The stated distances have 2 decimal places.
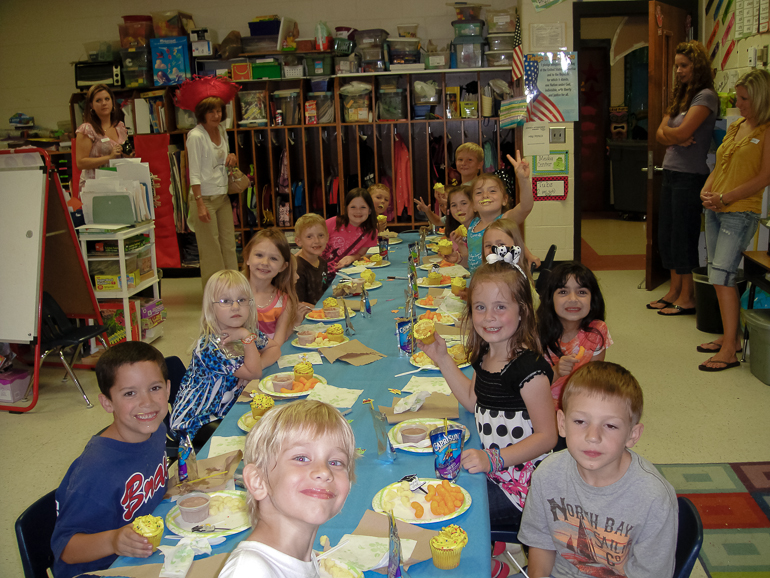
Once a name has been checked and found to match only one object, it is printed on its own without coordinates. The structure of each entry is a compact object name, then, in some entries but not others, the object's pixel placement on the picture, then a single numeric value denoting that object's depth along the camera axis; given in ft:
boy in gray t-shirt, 5.17
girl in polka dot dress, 6.51
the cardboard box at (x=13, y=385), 14.35
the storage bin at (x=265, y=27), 23.77
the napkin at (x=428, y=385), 7.75
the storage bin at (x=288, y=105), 24.18
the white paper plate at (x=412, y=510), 5.16
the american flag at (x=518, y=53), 22.44
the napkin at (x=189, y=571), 4.68
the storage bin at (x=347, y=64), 23.54
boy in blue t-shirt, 5.36
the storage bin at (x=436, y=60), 23.28
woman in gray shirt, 16.90
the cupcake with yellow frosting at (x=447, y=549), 4.61
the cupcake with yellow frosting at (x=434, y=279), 12.97
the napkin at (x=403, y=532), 4.76
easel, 13.80
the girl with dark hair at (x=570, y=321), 8.70
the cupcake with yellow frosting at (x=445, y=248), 15.28
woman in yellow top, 13.69
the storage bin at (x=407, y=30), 23.70
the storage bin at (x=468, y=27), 22.89
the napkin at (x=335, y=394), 7.47
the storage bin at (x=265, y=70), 23.70
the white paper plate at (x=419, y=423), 6.25
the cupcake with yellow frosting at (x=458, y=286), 11.75
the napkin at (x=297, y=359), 8.80
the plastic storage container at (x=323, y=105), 24.26
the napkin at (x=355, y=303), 11.56
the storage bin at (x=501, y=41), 22.84
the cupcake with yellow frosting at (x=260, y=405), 6.75
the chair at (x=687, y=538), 4.96
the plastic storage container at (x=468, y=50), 23.02
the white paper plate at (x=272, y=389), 7.63
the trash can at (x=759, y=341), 13.32
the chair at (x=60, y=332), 14.23
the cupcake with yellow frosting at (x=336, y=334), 9.59
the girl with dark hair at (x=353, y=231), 16.15
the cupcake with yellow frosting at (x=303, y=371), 7.86
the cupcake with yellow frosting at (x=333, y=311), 10.74
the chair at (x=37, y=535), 5.39
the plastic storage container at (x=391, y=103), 24.21
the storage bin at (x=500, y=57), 22.95
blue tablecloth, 4.88
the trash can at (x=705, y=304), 16.31
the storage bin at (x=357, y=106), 24.08
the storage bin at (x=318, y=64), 23.61
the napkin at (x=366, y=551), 4.67
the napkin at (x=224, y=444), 6.43
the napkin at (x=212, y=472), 5.77
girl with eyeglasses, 8.15
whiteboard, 13.79
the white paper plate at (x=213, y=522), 5.12
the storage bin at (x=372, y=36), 23.36
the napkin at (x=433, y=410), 6.98
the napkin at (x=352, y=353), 8.86
